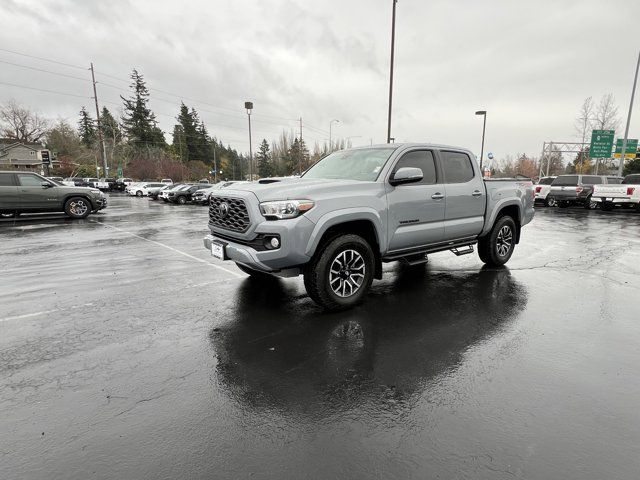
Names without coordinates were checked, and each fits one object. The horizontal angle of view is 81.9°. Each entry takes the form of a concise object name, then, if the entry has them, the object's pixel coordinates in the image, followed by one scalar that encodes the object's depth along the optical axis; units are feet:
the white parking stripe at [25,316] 13.87
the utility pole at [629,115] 81.32
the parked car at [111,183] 154.96
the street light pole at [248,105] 103.25
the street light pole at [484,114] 116.06
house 239.30
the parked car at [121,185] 157.99
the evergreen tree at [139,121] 251.39
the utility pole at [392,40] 66.64
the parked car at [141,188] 121.49
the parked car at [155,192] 104.35
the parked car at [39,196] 43.52
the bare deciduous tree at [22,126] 251.80
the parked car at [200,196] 85.85
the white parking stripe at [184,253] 20.75
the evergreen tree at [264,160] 314.55
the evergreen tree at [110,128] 244.05
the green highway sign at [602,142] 113.19
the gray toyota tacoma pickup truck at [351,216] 13.47
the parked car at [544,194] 72.50
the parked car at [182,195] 89.05
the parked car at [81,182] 138.87
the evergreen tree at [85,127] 311.95
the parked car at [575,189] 68.64
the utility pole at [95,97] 149.91
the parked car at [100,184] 143.76
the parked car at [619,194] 58.85
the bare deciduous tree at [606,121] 134.92
